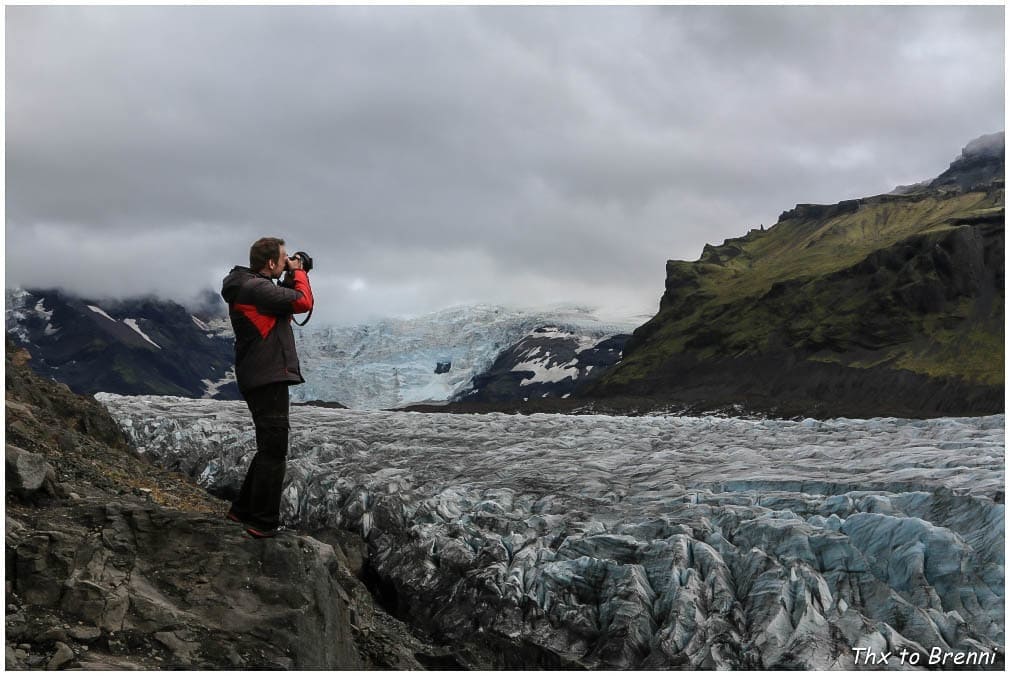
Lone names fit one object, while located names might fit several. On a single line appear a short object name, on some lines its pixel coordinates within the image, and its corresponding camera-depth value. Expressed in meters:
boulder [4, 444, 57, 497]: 7.77
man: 7.41
